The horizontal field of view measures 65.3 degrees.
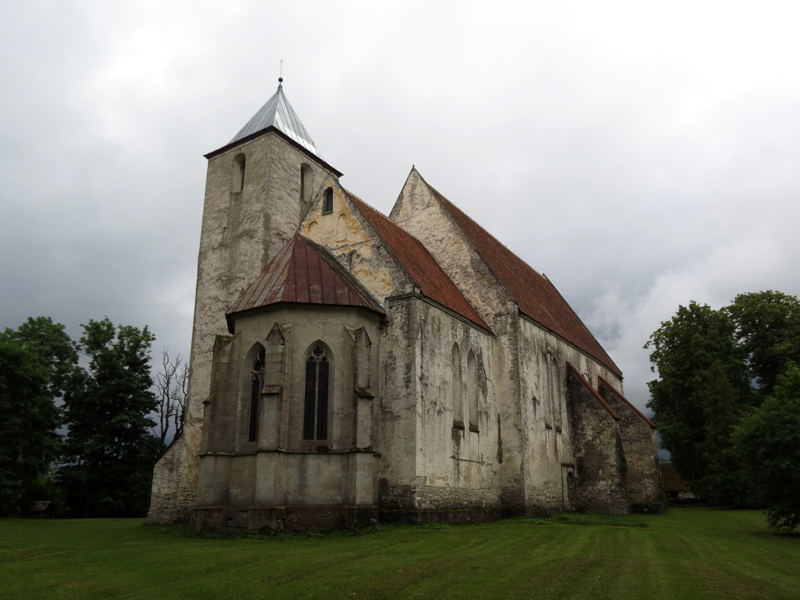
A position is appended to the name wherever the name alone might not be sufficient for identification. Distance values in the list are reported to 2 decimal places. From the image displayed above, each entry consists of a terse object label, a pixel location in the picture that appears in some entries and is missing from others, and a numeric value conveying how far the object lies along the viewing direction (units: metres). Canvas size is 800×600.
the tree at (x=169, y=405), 42.28
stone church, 17.25
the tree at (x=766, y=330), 39.28
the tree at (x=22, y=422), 28.17
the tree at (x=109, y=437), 34.12
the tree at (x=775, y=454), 17.27
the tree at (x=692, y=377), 37.69
